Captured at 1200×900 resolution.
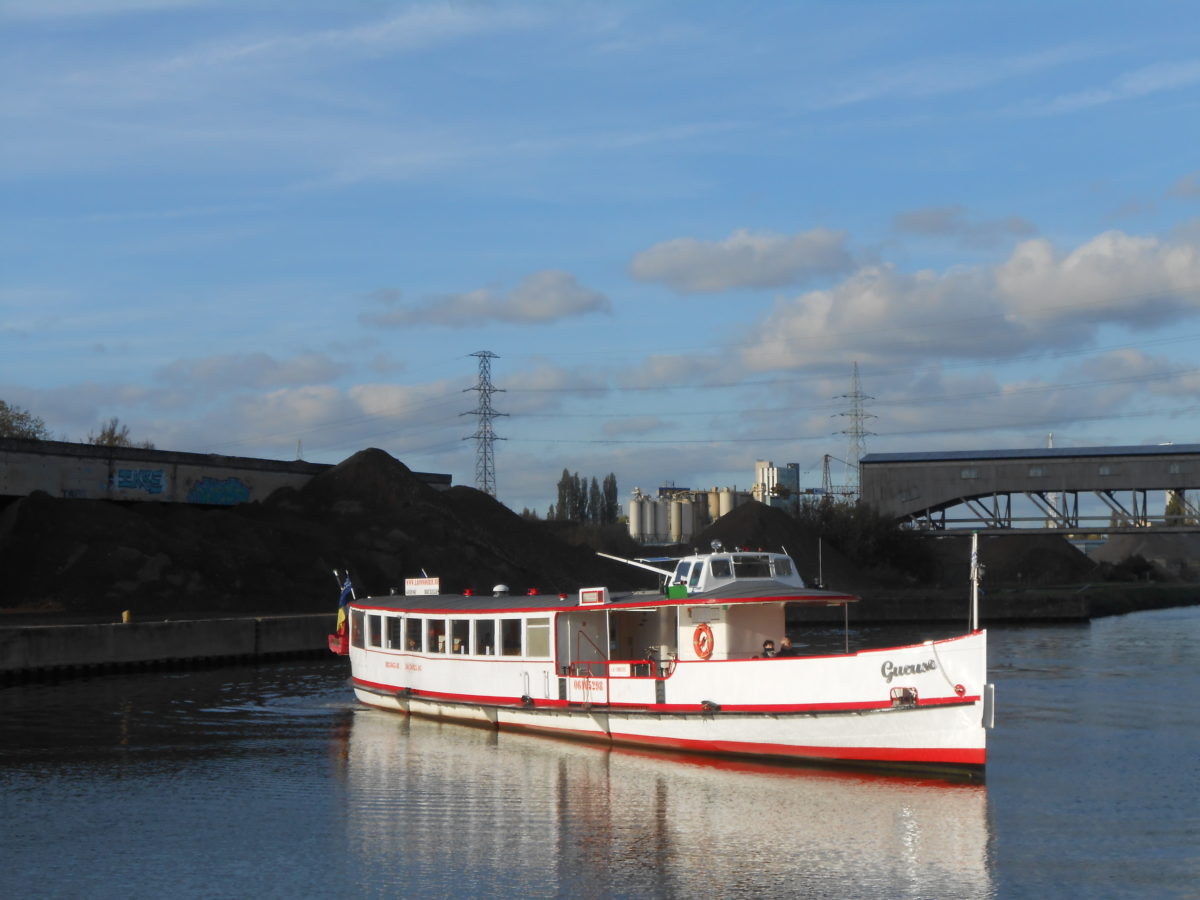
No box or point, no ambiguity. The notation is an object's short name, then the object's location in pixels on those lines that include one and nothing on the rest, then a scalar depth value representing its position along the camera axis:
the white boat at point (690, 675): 29.25
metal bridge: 100.75
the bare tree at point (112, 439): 119.69
